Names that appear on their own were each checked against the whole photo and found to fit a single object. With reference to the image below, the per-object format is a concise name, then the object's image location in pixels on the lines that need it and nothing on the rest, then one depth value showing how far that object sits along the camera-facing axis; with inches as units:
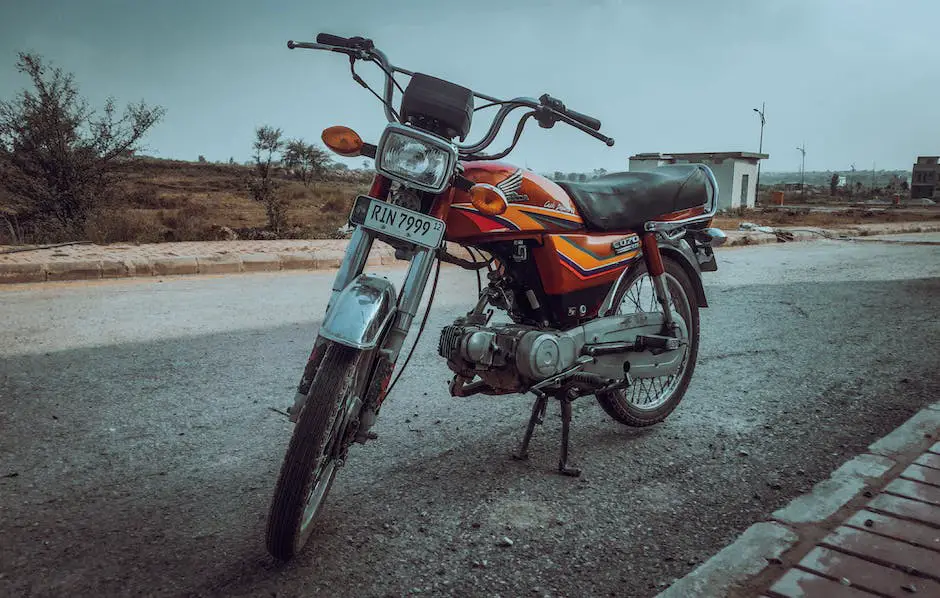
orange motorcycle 94.6
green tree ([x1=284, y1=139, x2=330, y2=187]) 1602.6
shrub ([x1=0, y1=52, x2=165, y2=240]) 502.9
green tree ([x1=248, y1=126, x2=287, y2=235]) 599.2
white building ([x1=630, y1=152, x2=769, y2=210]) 1379.2
